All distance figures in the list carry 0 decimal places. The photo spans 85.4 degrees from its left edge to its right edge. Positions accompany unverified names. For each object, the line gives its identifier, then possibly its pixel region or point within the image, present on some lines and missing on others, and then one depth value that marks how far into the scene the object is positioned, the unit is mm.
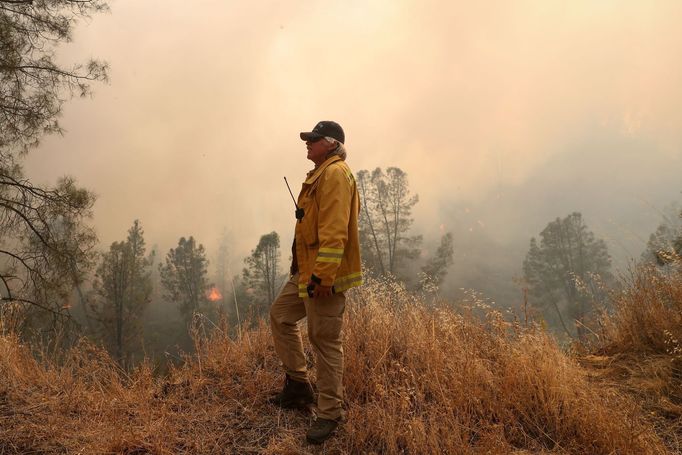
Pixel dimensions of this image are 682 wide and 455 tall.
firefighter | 2490
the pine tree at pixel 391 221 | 30898
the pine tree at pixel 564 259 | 35562
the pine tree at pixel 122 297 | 24891
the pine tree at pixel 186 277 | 36688
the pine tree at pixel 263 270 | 30766
